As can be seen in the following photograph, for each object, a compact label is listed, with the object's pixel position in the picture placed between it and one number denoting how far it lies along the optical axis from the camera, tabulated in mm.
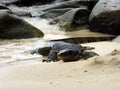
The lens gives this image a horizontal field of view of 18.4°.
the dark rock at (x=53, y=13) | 13842
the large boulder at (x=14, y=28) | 9836
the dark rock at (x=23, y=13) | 14188
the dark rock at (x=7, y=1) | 18369
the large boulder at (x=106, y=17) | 10281
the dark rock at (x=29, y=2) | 18500
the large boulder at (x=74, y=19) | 11617
